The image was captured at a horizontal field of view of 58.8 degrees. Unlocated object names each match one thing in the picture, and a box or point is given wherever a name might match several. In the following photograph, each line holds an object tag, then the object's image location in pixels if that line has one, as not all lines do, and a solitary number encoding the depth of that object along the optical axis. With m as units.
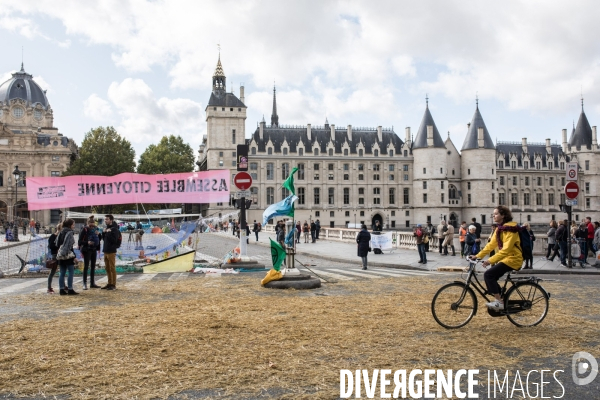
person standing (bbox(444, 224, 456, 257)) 23.32
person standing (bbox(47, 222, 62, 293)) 12.02
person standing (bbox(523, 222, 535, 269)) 17.54
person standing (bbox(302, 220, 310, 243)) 37.66
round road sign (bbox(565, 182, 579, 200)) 17.98
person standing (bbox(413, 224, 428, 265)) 19.97
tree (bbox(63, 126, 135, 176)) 74.88
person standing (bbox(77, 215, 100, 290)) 12.95
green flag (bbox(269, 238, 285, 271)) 12.59
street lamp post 37.09
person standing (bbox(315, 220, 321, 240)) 39.36
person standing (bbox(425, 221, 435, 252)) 27.53
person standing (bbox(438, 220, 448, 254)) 24.11
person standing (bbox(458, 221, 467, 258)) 22.08
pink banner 17.66
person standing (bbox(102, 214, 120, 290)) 12.61
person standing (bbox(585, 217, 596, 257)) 20.27
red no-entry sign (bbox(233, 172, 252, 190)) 16.75
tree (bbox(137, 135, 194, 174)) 84.69
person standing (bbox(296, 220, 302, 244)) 36.03
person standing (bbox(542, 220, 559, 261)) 20.30
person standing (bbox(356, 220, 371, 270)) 18.14
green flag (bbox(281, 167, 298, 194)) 13.09
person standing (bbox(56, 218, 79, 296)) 11.73
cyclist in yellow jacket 7.57
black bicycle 7.76
